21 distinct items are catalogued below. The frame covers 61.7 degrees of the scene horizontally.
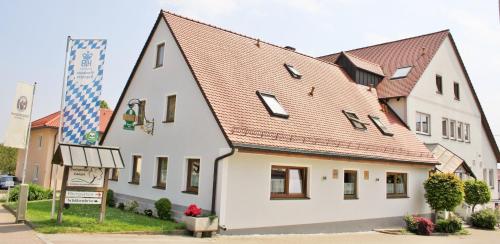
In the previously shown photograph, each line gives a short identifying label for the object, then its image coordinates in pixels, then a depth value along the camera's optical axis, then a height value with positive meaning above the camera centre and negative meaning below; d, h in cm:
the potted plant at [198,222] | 1176 -113
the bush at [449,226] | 1741 -134
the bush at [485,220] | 1998 -117
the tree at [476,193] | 2059 +10
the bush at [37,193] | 2160 -98
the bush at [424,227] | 1659 -136
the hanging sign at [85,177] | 1199 -1
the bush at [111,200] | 1812 -96
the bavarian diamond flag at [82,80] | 1413 +325
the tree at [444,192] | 1764 +6
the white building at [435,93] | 2244 +557
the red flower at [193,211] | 1210 -85
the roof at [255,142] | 1309 +156
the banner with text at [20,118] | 1295 +173
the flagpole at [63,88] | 1355 +287
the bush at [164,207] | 1416 -92
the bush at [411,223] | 1686 -128
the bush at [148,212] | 1533 -120
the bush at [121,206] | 1716 -114
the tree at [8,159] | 5306 +172
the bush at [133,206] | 1628 -107
